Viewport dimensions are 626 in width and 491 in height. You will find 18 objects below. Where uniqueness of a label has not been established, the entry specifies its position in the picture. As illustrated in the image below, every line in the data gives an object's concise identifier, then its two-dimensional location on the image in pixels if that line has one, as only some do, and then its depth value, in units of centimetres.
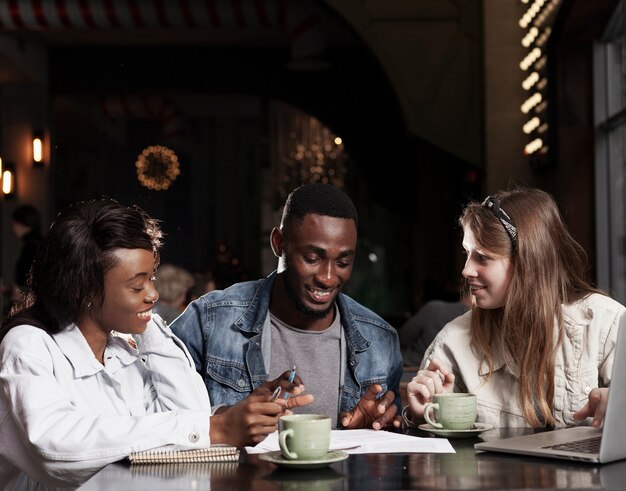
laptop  233
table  221
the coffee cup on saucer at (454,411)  271
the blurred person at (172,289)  681
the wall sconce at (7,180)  920
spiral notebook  241
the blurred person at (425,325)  642
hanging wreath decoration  881
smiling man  322
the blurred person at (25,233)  851
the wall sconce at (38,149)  928
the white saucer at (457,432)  269
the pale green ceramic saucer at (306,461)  230
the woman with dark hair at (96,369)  244
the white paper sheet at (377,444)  252
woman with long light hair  306
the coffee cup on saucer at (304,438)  231
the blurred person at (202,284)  834
